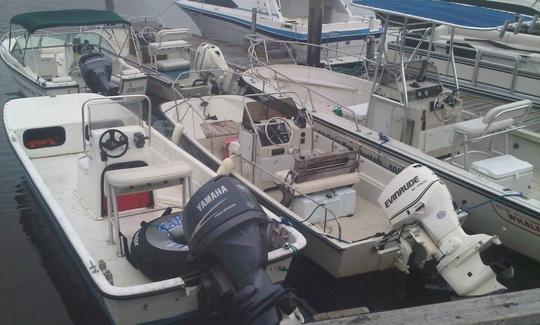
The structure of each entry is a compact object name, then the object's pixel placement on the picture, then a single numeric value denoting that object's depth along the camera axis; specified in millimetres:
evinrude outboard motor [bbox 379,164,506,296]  4582
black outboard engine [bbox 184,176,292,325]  3350
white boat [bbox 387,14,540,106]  8812
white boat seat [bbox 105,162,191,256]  4496
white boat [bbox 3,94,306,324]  4230
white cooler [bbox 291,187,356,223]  5758
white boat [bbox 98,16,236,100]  10828
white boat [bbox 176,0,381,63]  13898
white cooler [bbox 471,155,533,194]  5836
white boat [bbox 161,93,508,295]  4910
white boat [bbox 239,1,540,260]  5719
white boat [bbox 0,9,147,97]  9828
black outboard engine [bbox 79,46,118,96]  9867
